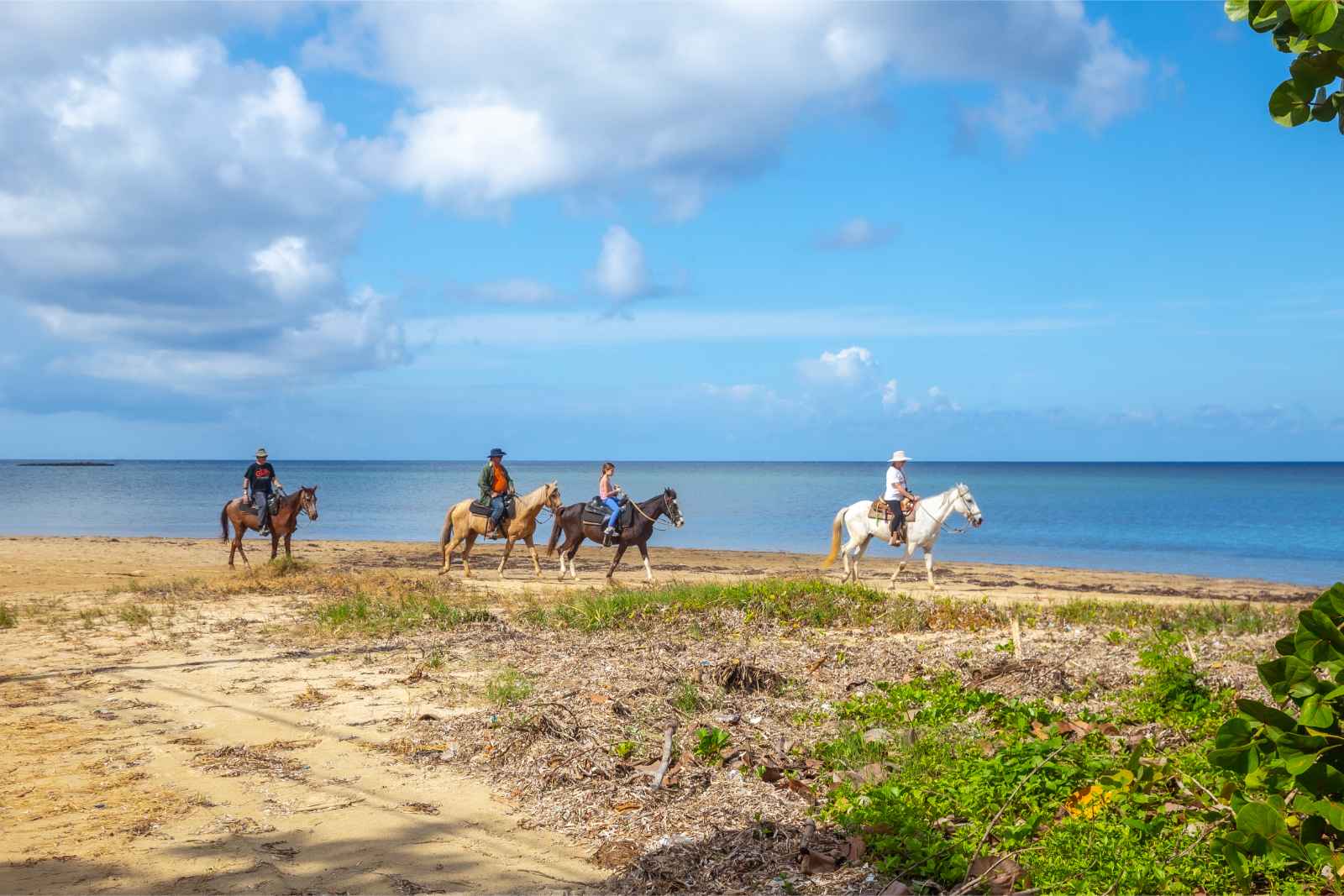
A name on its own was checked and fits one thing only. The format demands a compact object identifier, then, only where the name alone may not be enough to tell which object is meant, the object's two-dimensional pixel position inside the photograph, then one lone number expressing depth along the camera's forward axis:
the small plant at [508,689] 8.05
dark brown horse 19.94
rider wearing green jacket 20.81
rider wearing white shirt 19.39
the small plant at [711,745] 6.47
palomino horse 21.09
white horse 19.03
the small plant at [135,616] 12.67
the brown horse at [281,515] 21.31
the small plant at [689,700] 7.52
